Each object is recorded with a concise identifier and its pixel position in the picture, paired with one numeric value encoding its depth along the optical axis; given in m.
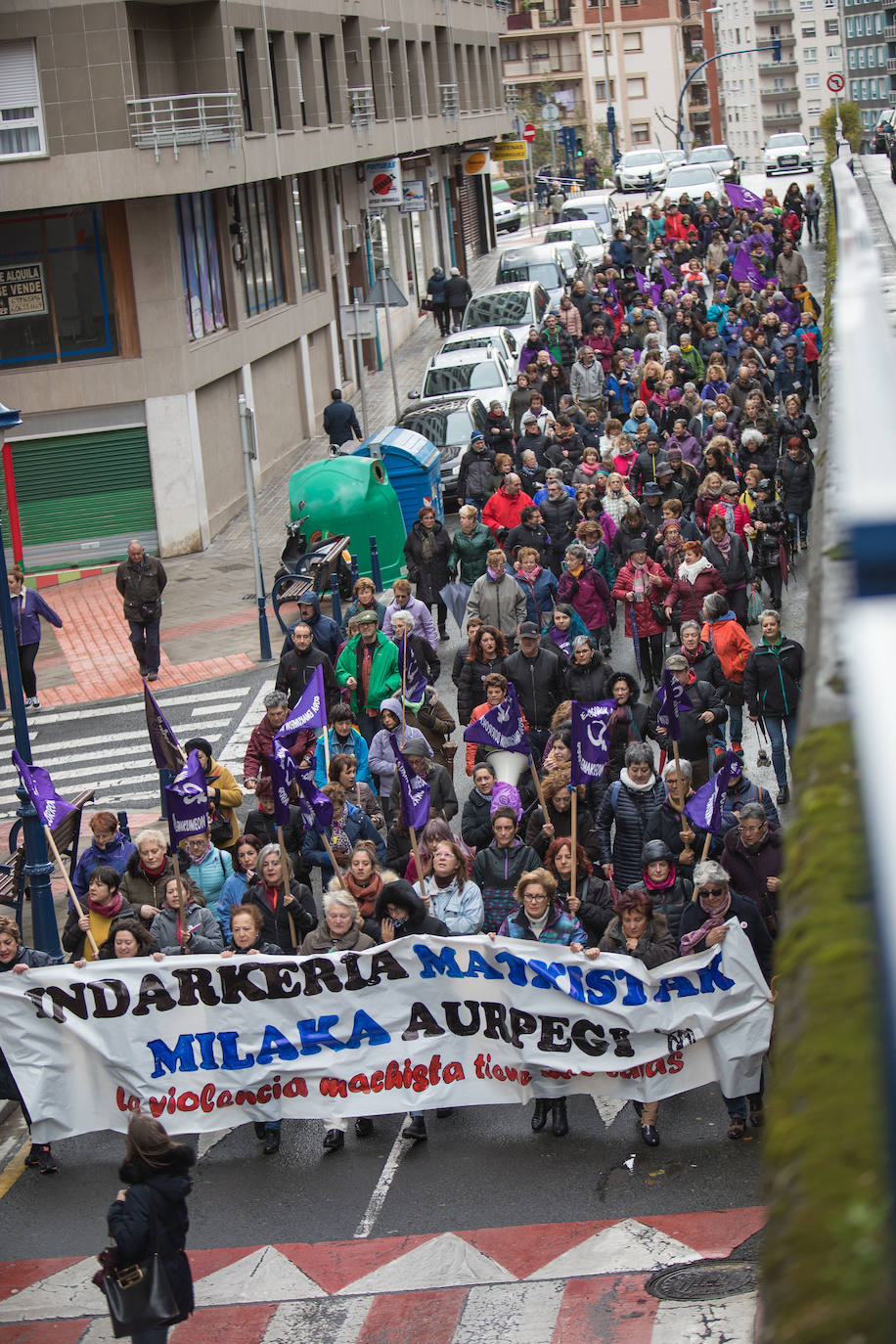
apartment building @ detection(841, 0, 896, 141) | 138.88
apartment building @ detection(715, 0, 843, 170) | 155.38
